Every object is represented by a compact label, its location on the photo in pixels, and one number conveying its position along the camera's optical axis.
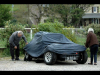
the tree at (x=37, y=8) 42.38
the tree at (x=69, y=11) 41.03
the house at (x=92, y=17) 52.25
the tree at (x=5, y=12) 38.10
